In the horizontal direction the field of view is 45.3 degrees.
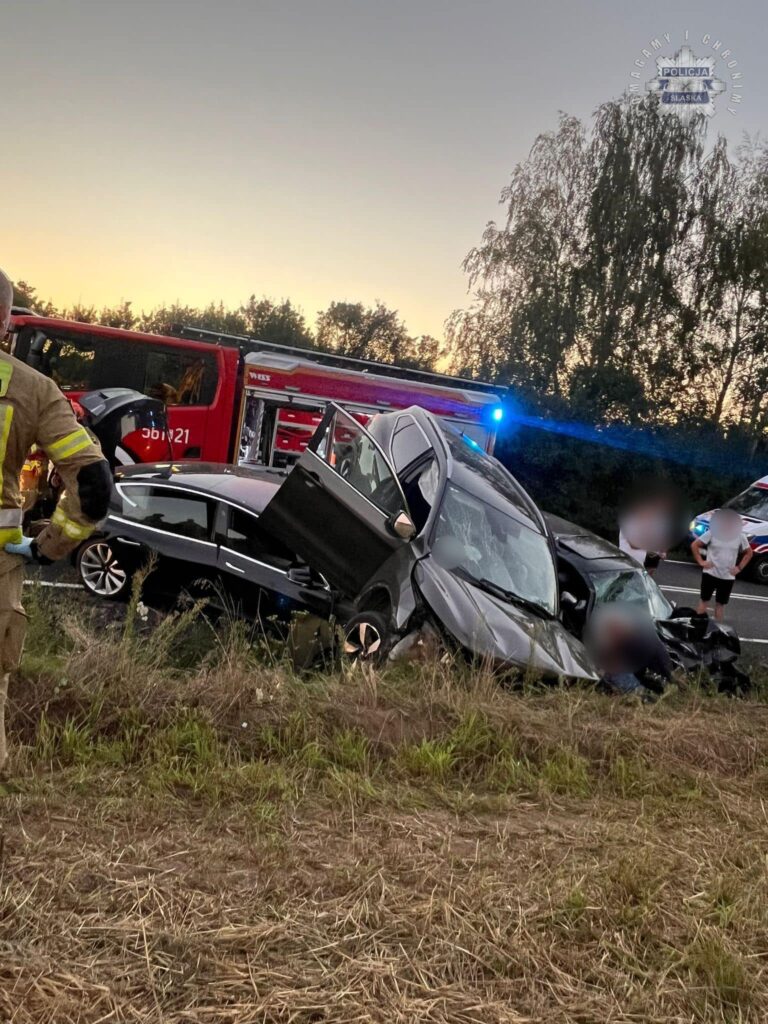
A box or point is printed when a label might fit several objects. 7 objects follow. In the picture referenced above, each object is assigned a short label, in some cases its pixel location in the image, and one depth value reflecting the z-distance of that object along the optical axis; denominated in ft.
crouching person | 19.88
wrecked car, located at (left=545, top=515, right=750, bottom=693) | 23.00
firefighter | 9.61
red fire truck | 50.39
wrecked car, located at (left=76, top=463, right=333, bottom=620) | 23.50
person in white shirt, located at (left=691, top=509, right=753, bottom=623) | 34.30
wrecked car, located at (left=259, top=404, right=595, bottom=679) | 18.48
